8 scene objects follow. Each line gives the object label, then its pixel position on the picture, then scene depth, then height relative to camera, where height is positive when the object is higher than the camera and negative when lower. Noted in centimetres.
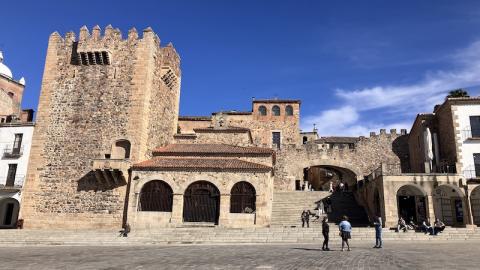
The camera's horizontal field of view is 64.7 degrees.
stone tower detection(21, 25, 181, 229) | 2766 +631
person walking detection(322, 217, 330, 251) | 1590 -72
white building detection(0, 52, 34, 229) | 3062 +354
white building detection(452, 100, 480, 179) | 2812 +629
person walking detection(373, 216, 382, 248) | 1677 -77
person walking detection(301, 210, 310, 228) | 2447 -20
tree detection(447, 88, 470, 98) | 3694 +1222
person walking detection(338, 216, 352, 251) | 1561 -61
